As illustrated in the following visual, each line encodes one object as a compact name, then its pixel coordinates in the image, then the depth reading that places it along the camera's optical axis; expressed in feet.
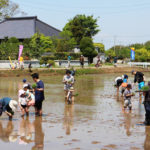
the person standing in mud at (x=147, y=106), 38.45
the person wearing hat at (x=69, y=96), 56.93
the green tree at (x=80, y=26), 214.07
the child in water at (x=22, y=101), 44.19
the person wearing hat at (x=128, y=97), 48.55
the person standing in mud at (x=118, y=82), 67.36
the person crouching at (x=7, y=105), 41.01
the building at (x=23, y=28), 207.71
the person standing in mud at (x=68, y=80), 58.23
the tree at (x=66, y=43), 179.11
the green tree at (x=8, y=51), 140.97
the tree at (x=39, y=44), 153.28
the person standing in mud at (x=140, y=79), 60.18
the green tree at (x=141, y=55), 220.64
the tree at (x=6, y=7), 153.28
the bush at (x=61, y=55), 158.92
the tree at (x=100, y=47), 239.91
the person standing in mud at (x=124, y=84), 61.62
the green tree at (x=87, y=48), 179.42
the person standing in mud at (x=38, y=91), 43.42
